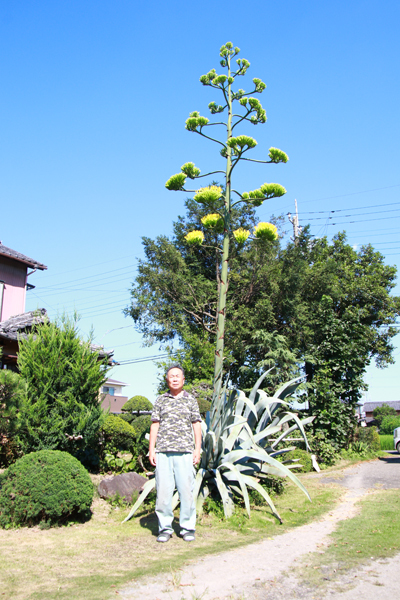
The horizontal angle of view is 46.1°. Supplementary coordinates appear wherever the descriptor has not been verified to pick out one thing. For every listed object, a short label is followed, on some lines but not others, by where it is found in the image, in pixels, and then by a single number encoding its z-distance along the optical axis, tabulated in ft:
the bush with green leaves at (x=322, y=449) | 40.27
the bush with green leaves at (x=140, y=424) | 29.58
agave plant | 17.84
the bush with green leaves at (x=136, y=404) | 42.92
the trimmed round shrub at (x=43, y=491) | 16.28
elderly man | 15.19
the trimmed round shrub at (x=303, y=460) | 35.81
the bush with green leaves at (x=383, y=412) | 150.95
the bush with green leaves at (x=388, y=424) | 131.51
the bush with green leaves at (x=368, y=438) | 51.34
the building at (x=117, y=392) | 134.85
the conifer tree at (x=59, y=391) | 20.98
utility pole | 79.97
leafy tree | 45.85
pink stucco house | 51.47
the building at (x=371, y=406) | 194.90
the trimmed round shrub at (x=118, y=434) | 28.02
